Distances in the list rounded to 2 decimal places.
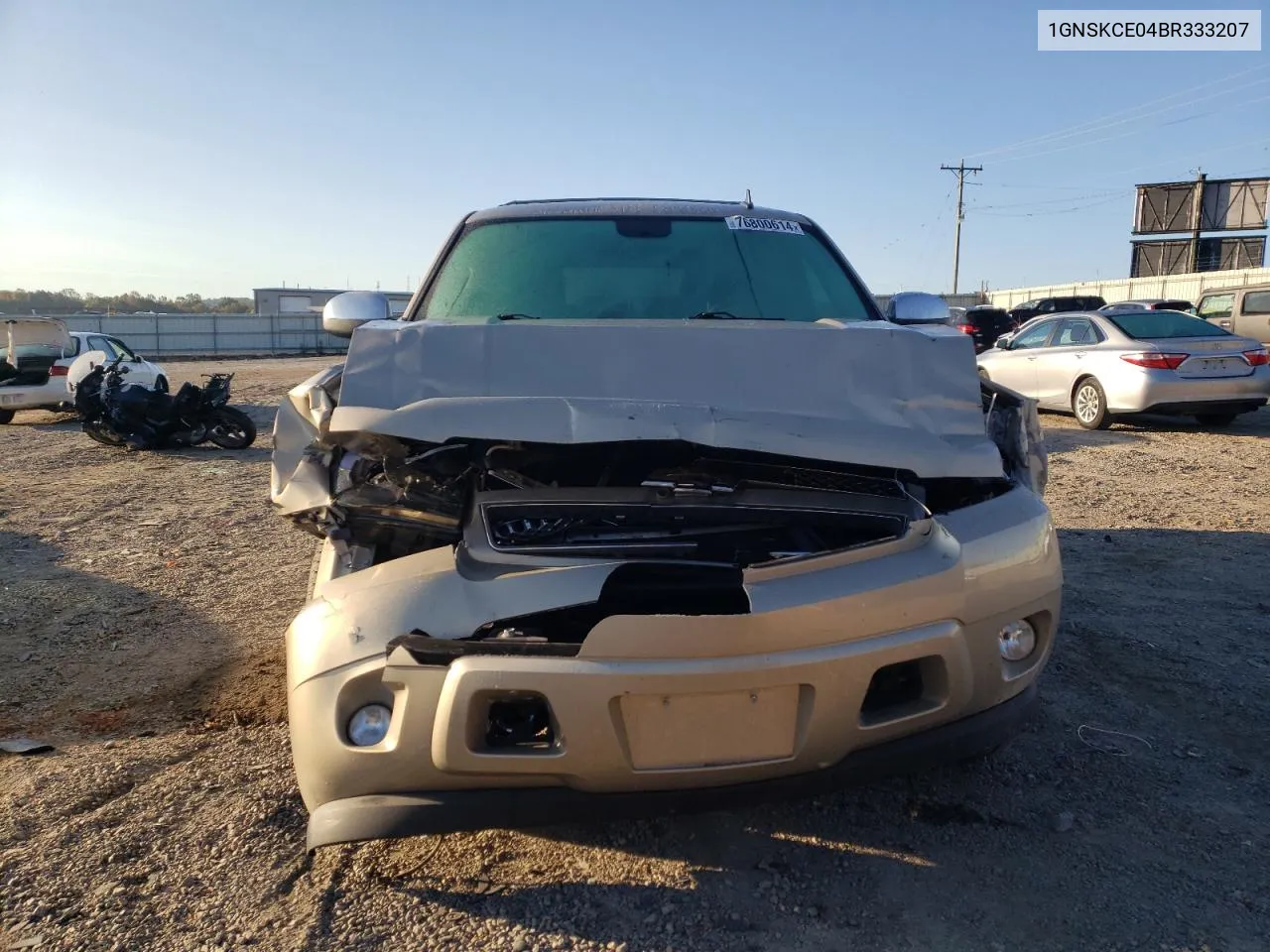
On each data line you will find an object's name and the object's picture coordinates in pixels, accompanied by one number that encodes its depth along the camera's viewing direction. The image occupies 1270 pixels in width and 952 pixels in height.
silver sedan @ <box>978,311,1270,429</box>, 9.67
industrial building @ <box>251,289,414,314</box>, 54.03
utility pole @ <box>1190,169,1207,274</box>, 42.97
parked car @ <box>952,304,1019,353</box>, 21.72
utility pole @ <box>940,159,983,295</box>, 53.56
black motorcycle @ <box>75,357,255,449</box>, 10.85
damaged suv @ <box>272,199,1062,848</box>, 1.99
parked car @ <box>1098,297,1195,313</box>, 19.28
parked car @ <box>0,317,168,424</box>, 13.77
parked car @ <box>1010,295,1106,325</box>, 25.67
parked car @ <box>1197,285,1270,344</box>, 15.48
